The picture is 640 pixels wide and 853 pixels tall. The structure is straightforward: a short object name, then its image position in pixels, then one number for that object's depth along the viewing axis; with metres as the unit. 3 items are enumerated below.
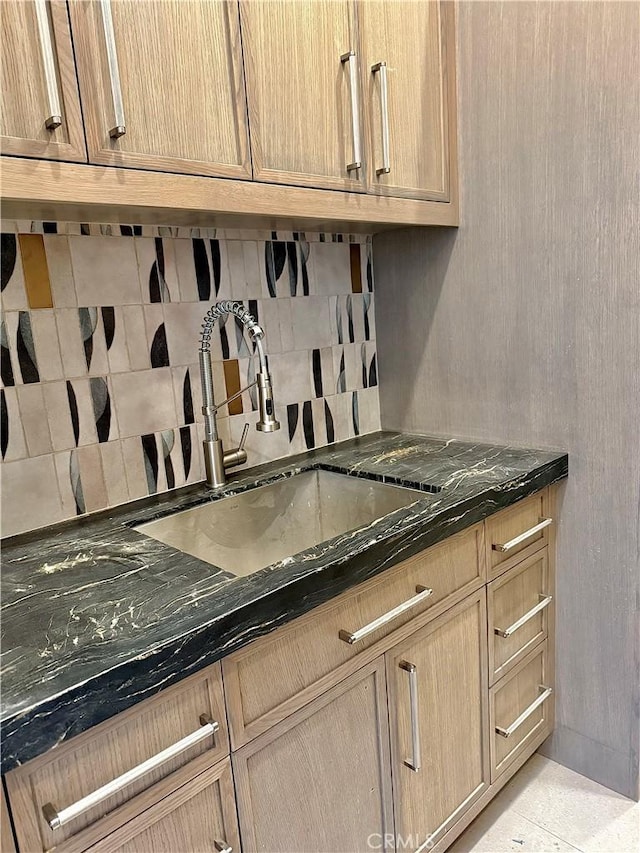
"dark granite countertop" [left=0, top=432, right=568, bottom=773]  0.68
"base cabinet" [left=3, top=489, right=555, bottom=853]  0.75
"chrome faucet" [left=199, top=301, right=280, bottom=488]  1.27
